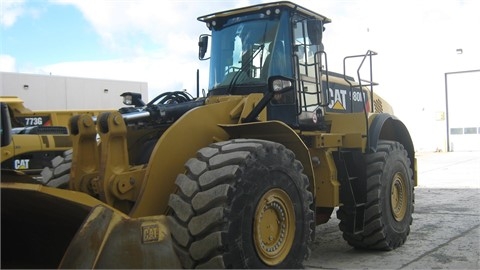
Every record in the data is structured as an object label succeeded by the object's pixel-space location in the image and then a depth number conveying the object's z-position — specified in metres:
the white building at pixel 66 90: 21.98
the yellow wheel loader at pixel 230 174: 3.62
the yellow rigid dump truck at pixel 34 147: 8.54
